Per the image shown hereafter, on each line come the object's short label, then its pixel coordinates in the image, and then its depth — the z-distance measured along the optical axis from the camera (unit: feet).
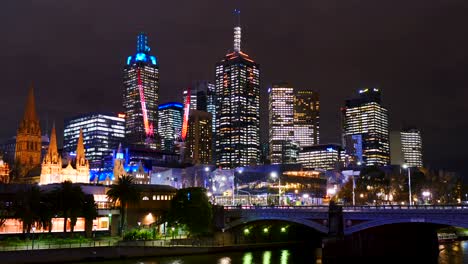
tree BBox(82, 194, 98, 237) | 371.76
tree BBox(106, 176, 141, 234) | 391.86
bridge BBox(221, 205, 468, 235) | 278.87
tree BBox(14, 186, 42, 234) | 330.95
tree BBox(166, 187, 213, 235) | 377.30
